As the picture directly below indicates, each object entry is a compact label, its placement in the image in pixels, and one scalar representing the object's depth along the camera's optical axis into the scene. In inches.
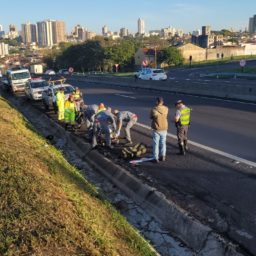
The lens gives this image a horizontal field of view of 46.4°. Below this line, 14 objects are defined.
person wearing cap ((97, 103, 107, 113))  369.3
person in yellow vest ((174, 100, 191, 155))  309.8
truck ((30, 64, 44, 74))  3200.0
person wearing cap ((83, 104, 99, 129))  404.7
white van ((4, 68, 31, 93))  1015.4
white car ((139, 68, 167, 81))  1331.9
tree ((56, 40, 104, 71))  2977.5
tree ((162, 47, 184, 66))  2777.8
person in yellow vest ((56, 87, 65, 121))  549.1
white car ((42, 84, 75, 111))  658.1
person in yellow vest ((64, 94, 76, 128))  479.6
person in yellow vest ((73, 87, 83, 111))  494.7
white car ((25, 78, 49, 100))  793.4
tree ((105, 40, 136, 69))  2865.2
